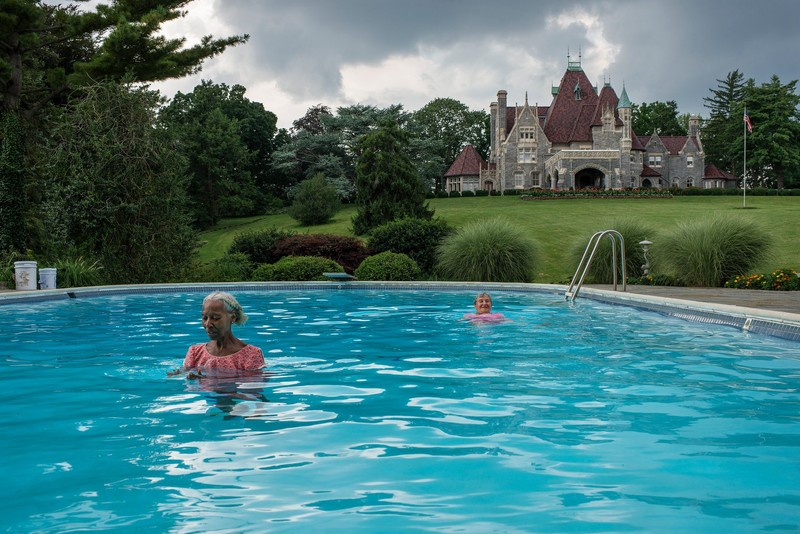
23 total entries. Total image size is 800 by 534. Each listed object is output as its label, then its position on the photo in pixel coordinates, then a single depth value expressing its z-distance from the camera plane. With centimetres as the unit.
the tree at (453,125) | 8042
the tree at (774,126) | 6856
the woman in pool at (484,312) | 1034
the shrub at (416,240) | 2209
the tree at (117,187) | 1836
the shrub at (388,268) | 1914
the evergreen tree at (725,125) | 7388
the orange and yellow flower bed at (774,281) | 1446
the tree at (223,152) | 5475
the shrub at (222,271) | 1989
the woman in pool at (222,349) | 547
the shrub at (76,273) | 1688
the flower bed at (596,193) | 5322
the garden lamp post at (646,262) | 1745
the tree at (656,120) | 8619
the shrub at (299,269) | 1903
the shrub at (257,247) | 2225
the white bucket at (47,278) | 1574
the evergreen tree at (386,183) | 3700
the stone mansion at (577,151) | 6488
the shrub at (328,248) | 2173
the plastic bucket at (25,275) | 1531
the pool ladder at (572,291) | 1303
